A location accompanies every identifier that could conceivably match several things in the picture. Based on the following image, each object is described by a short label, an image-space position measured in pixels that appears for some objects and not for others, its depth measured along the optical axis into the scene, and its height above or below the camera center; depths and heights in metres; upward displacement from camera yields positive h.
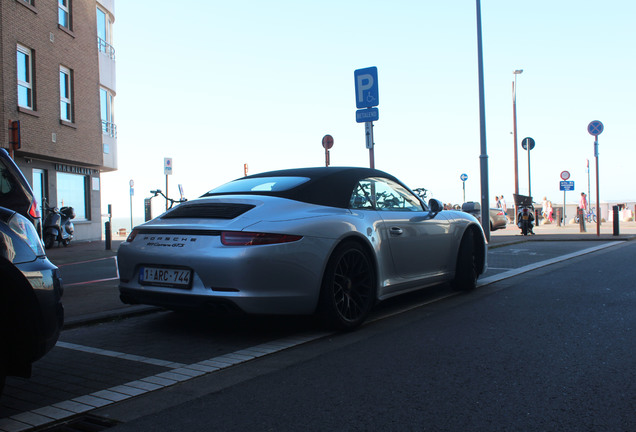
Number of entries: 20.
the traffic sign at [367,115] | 9.48 +1.66
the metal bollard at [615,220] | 17.80 -0.40
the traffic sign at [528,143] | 25.61 +3.00
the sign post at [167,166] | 21.22 +1.99
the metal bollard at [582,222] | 21.81 -0.56
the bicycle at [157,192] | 7.67 +0.37
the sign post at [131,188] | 28.53 +1.61
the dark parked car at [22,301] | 2.70 -0.38
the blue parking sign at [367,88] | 9.59 +2.13
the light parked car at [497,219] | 23.31 -0.35
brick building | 15.95 +4.03
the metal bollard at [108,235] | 15.95 -0.40
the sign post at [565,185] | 28.41 +1.17
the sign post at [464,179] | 36.12 +2.05
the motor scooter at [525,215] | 20.02 -0.19
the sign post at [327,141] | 11.98 +1.55
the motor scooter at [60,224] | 15.93 -0.05
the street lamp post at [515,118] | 31.15 +5.06
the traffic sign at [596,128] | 18.03 +2.54
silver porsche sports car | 4.09 -0.25
